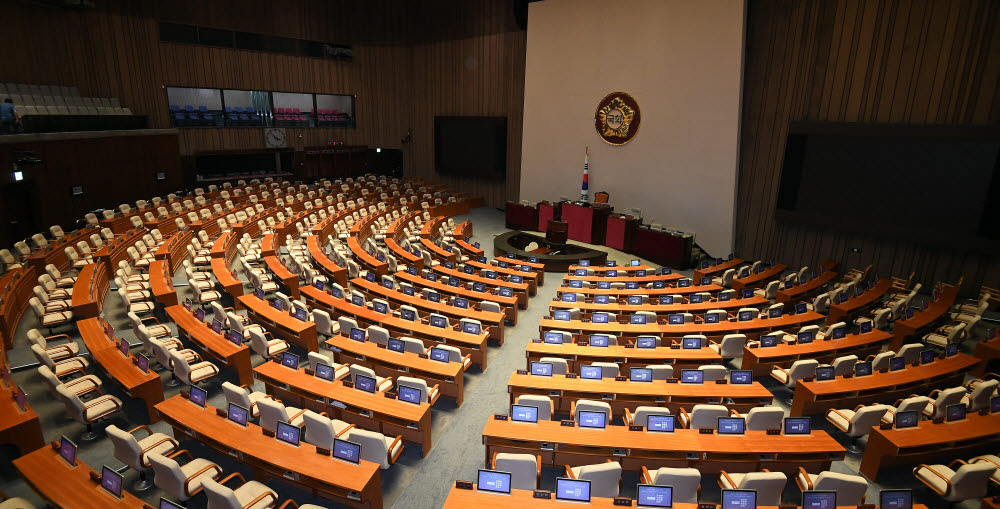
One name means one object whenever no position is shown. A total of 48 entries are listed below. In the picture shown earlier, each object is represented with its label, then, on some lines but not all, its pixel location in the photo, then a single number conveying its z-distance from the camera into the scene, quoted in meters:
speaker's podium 19.77
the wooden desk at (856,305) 11.61
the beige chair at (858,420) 7.01
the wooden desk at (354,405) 6.96
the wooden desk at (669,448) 6.18
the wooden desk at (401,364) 8.30
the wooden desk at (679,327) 9.99
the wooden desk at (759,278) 14.16
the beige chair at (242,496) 4.91
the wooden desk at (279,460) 5.60
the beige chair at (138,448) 5.86
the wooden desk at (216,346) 8.38
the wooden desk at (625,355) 8.77
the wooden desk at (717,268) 15.21
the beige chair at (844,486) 5.36
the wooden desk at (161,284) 10.62
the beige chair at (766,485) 5.39
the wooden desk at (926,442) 6.53
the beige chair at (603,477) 5.55
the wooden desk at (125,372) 7.34
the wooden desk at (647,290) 12.62
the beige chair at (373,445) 6.14
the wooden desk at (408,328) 9.47
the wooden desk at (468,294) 11.79
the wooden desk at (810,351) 9.11
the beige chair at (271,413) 6.50
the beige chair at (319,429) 6.17
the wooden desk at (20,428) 6.15
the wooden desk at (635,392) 7.47
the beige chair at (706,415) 6.74
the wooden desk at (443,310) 10.70
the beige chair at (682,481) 5.48
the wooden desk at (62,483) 5.15
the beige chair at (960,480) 5.71
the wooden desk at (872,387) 7.84
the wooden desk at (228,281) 11.60
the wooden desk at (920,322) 10.36
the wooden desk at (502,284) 12.85
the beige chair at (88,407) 6.81
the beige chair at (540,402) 7.03
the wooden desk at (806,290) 12.93
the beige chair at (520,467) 5.70
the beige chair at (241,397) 6.84
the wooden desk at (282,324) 9.45
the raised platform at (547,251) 16.86
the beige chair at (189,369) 7.97
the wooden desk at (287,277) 12.31
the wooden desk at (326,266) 13.26
